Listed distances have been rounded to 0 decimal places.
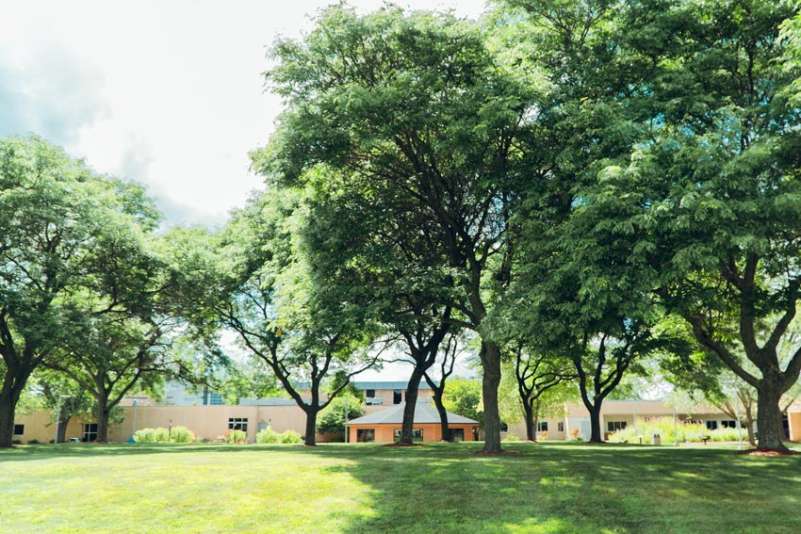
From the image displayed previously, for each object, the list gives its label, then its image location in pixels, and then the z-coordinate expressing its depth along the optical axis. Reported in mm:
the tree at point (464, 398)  68625
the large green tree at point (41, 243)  27141
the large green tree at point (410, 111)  17469
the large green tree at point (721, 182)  13336
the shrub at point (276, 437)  58375
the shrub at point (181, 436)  57812
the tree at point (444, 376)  37906
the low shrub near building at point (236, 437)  59094
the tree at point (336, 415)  64625
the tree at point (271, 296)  21812
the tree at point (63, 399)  51750
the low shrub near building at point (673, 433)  50531
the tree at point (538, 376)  41156
